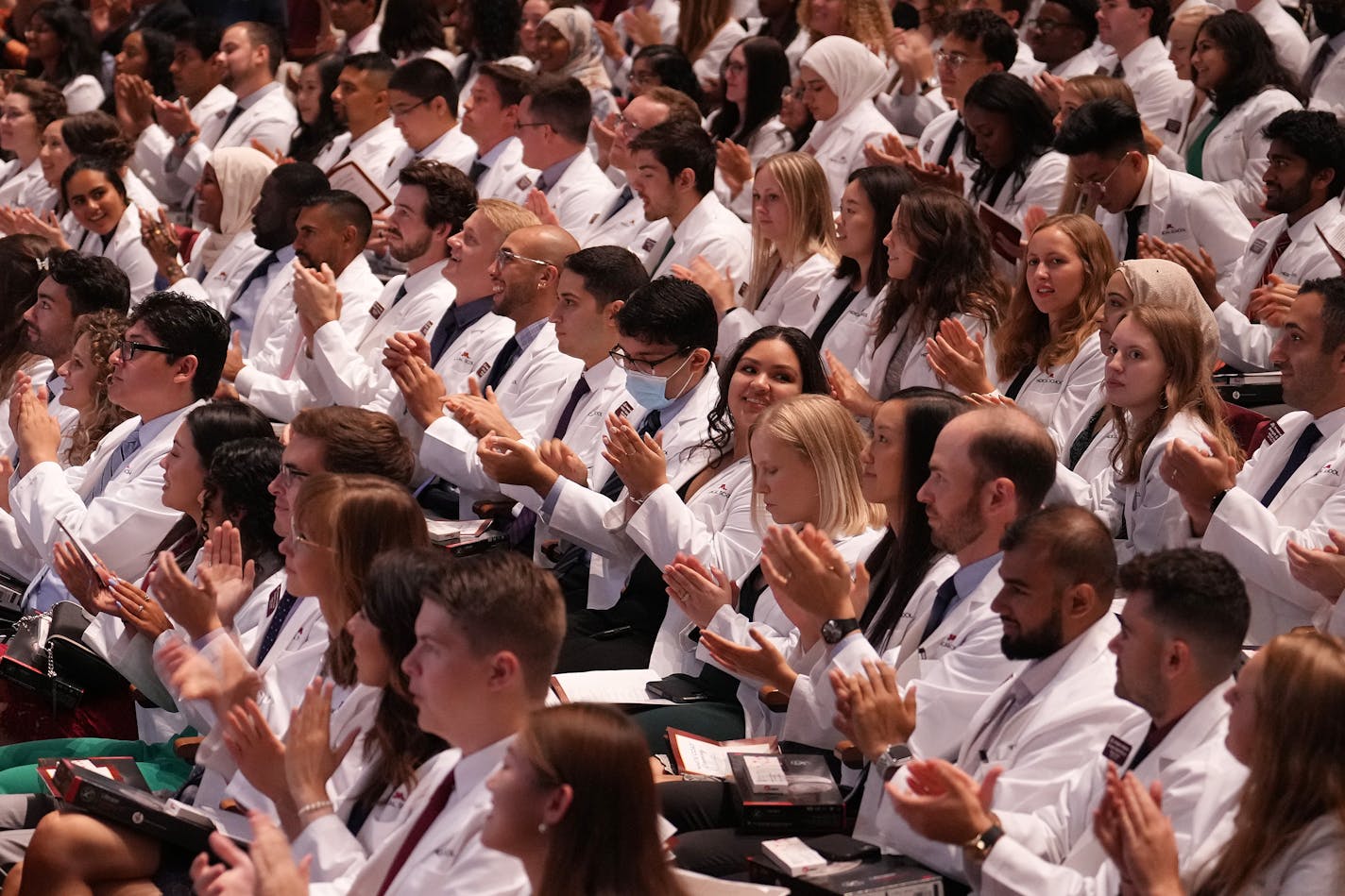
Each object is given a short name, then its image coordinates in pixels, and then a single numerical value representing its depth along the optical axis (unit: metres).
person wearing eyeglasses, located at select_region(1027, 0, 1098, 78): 18.59
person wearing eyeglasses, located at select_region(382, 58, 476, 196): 19.03
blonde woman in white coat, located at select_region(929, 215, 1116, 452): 11.68
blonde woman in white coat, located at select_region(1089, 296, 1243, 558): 10.27
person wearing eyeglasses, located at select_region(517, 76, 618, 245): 17.75
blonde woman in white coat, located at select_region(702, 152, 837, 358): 14.41
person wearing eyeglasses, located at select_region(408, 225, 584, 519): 12.21
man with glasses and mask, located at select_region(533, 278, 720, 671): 10.95
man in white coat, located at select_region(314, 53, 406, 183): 20.07
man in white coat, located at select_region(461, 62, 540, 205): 18.53
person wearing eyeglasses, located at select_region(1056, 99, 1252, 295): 13.59
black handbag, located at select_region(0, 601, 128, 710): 9.74
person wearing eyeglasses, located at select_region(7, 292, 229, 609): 11.08
